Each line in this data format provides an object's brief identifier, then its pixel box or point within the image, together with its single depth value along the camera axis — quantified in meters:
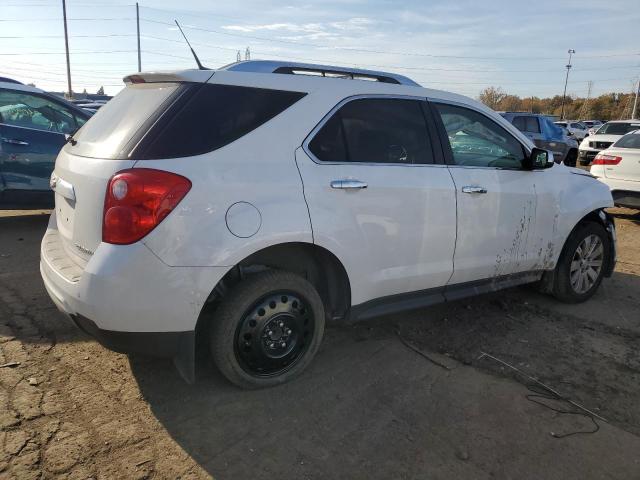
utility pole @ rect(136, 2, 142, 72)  44.94
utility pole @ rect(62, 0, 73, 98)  35.84
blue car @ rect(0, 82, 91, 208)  6.35
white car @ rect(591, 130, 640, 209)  8.37
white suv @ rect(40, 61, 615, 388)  2.51
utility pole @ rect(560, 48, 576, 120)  72.62
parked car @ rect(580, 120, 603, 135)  40.95
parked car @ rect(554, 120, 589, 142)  29.67
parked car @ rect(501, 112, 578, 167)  15.40
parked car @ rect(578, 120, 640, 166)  15.27
